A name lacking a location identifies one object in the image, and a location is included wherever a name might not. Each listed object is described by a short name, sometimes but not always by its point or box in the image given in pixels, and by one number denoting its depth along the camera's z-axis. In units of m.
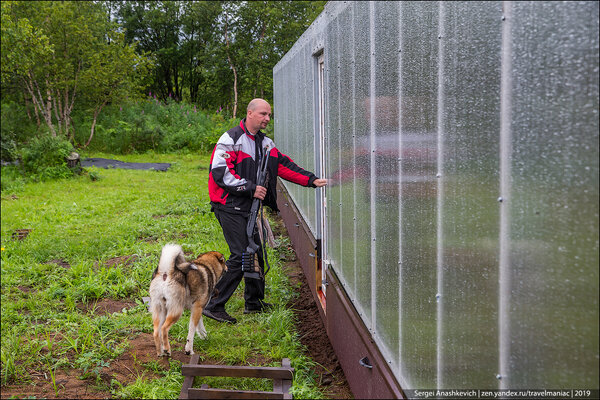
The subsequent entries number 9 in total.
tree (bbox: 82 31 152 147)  21.53
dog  4.90
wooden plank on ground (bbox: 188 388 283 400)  3.96
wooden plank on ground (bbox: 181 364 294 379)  4.32
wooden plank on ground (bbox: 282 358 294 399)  4.05
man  5.53
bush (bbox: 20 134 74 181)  16.48
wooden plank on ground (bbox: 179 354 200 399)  4.10
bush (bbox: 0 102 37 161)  21.85
